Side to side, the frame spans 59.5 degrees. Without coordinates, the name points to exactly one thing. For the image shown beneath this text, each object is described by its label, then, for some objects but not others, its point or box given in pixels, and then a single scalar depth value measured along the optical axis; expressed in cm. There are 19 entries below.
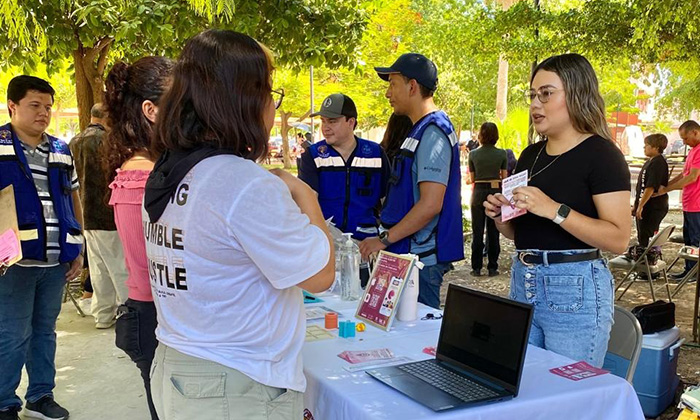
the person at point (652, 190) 761
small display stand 246
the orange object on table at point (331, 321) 245
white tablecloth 166
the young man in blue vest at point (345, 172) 397
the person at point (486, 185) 769
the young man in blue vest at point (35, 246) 338
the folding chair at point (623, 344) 254
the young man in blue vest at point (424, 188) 316
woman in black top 219
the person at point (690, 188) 738
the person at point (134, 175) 222
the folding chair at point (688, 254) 585
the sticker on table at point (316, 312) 261
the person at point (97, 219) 520
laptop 171
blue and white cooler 356
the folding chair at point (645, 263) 584
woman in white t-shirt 139
